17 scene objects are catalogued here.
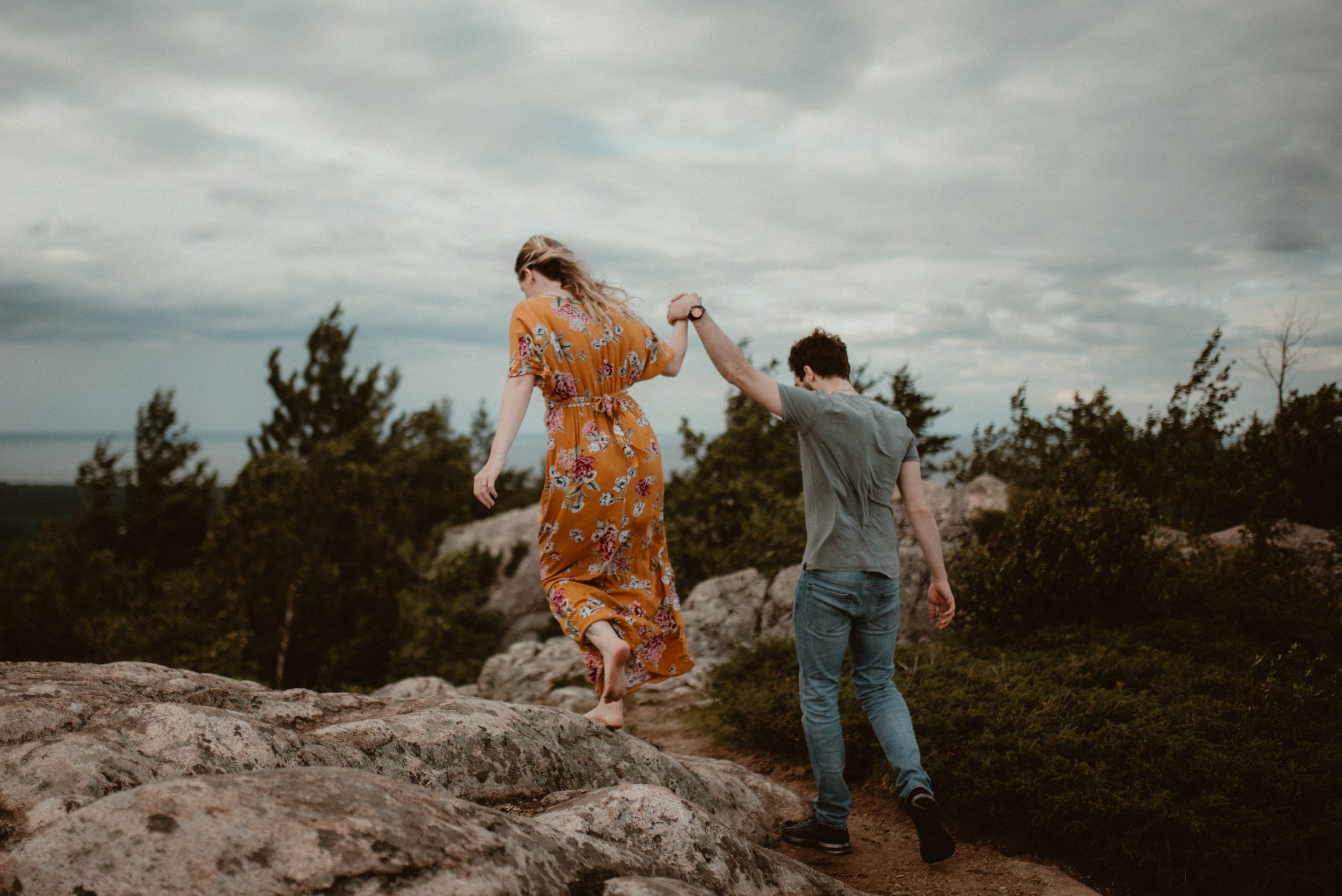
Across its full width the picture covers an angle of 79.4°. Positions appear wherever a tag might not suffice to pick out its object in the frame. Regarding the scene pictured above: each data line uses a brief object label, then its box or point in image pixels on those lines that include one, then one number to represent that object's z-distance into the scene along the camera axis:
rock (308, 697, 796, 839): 3.17
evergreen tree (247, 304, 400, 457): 27.30
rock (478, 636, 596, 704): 8.70
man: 3.59
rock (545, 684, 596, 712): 7.66
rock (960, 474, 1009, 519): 12.45
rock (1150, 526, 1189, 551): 7.74
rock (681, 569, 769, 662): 9.33
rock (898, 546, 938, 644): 8.36
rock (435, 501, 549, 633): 18.22
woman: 3.92
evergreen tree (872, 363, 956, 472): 15.12
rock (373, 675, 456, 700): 7.94
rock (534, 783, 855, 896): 2.60
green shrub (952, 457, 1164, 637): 6.89
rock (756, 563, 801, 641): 8.78
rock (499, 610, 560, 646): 16.69
